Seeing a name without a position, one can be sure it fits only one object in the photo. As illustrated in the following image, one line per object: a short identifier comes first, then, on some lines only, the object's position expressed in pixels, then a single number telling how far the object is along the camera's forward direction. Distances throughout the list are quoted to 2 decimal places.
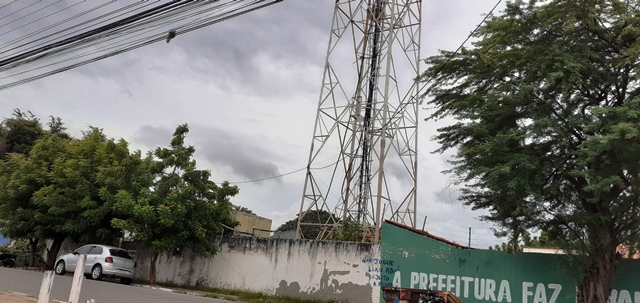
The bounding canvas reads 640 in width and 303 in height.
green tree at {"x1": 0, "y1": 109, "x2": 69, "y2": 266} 23.00
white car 18.44
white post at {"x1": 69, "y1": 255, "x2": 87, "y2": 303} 6.89
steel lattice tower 17.20
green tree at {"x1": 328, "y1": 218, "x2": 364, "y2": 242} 16.91
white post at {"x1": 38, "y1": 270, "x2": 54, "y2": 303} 7.32
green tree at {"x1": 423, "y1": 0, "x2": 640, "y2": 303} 10.55
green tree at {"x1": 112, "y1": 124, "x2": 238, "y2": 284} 18.77
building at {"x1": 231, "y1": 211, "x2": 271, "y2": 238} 31.80
